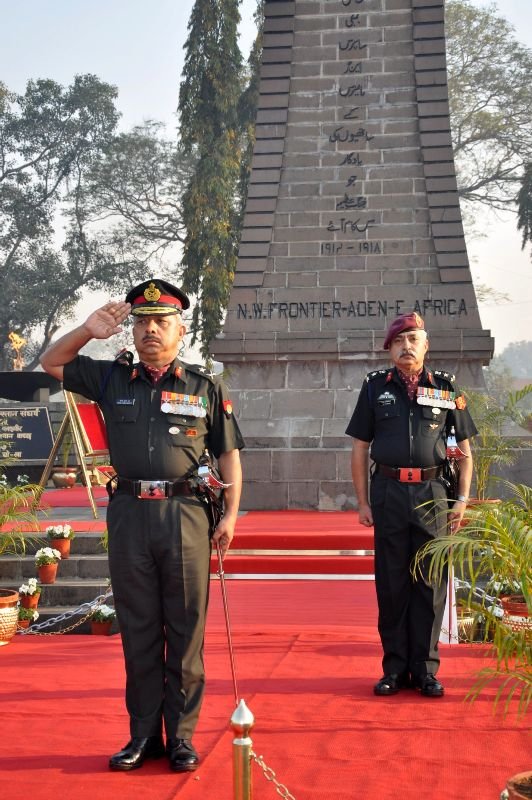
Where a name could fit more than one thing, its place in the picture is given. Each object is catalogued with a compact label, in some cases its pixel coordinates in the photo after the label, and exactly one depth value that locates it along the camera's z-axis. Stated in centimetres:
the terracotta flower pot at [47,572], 745
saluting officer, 377
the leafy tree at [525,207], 2775
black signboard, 1545
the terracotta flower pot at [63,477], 1547
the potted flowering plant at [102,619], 681
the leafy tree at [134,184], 3531
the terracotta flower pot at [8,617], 639
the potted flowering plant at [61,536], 762
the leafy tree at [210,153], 2430
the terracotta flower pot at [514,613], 546
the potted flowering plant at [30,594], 706
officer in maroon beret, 479
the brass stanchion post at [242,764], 257
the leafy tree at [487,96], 3008
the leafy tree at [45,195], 3606
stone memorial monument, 1158
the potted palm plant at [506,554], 332
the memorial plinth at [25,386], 1820
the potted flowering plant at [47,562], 739
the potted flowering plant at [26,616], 687
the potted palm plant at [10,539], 643
